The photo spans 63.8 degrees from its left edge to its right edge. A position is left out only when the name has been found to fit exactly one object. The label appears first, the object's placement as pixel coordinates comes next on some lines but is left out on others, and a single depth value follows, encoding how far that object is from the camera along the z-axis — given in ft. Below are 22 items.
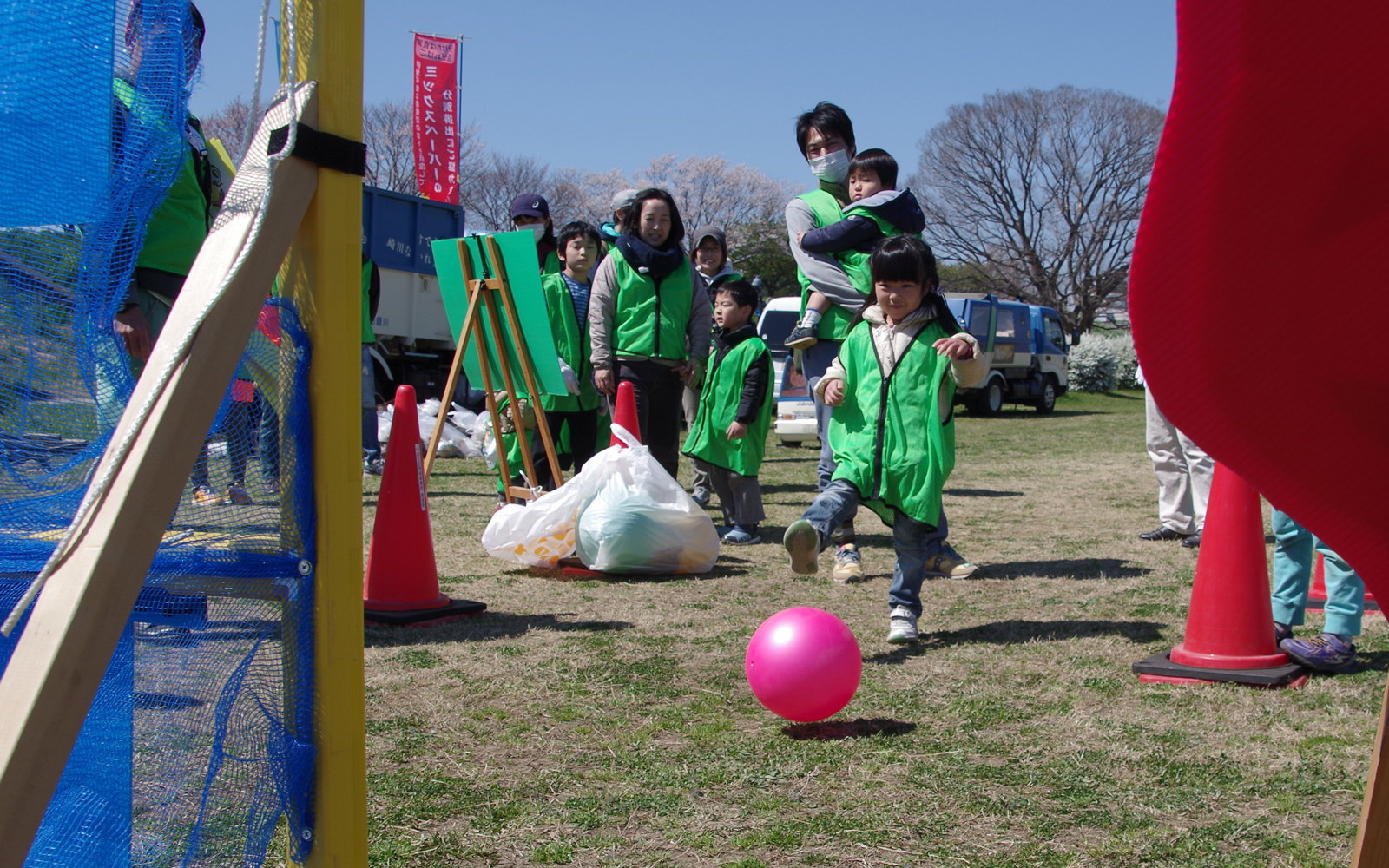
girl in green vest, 12.35
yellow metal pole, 4.88
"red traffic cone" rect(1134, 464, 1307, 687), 10.73
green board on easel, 18.37
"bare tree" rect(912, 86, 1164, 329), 123.54
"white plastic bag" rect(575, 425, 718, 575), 15.94
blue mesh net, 5.12
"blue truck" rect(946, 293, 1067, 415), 68.13
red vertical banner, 77.30
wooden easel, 18.67
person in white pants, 19.16
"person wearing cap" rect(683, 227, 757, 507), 26.05
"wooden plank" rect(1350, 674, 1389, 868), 2.78
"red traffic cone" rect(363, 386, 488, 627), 13.53
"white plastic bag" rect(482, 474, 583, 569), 16.65
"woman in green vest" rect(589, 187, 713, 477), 19.31
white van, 45.68
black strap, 4.73
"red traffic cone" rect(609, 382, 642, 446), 17.90
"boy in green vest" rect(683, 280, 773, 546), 20.61
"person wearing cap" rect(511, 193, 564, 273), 23.97
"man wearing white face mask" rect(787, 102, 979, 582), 16.90
